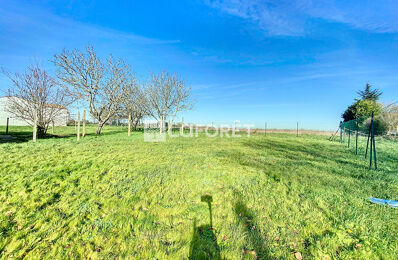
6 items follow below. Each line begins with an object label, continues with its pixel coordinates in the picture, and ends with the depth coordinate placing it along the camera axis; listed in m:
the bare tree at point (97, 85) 13.05
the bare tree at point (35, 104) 9.77
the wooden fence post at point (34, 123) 8.60
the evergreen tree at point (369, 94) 31.50
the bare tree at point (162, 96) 20.61
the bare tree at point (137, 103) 17.58
